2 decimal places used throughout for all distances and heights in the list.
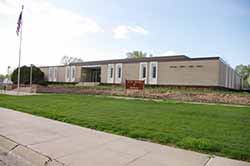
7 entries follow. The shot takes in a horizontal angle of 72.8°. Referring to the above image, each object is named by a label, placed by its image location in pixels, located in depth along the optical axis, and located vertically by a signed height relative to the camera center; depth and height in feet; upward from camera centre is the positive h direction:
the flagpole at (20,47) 60.18 +11.51
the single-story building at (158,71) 63.52 +4.87
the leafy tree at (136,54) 177.44 +29.13
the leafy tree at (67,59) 200.95 +25.32
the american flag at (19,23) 56.15 +18.75
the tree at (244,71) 168.58 +13.52
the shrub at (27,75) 102.85 +2.54
